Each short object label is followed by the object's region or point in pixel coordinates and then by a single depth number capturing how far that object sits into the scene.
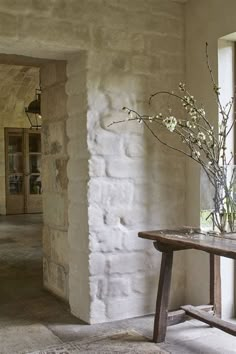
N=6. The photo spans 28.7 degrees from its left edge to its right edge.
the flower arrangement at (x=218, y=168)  2.68
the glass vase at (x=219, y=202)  2.69
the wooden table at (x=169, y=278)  2.49
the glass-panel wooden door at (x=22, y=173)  10.51
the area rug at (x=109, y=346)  2.65
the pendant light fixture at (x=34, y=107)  5.38
